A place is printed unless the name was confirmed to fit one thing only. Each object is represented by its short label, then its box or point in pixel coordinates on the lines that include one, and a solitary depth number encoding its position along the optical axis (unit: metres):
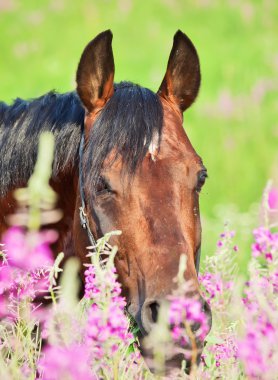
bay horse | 7.47
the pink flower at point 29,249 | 4.91
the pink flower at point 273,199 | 14.68
